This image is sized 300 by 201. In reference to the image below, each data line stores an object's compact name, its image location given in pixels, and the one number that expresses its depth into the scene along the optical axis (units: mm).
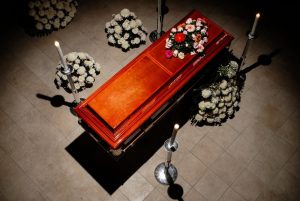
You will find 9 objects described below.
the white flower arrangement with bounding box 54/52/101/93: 5676
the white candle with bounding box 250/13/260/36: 4946
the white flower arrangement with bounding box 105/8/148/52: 6113
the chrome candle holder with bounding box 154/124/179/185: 5217
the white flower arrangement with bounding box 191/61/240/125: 5257
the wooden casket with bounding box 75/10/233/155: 4496
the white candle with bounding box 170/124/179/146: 3812
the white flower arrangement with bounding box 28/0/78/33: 6289
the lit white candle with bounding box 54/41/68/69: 4359
